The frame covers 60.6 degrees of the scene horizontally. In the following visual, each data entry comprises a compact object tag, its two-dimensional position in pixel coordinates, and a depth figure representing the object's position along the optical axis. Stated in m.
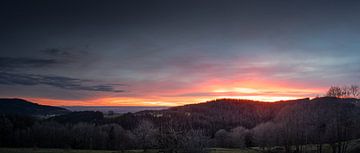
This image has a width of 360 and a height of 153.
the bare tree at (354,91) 53.86
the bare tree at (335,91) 55.22
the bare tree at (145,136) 71.12
